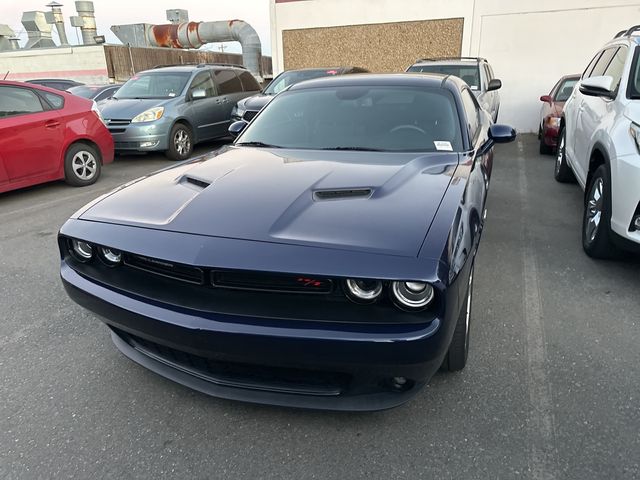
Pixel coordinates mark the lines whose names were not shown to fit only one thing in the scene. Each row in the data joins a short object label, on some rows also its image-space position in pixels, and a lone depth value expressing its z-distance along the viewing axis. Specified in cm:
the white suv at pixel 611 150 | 320
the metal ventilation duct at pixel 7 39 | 3180
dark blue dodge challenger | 175
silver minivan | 795
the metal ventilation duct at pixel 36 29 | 3441
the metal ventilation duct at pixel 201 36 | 2300
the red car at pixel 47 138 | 577
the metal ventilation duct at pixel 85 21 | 3312
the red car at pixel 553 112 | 789
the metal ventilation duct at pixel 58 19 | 3556
